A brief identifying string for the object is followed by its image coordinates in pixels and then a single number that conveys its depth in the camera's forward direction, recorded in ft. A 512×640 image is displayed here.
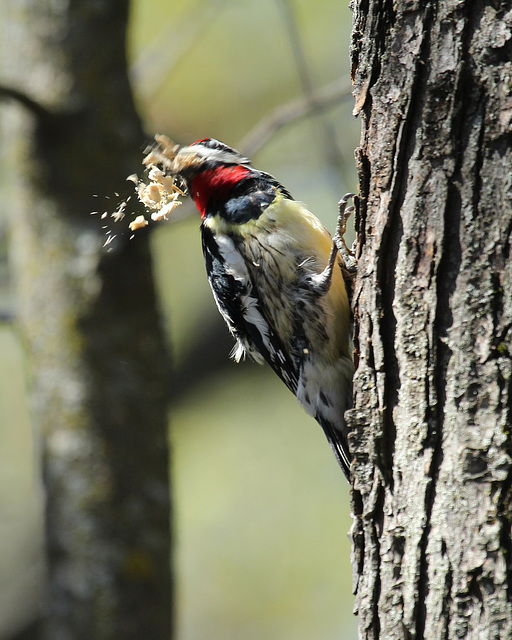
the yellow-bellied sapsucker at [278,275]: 17.17
